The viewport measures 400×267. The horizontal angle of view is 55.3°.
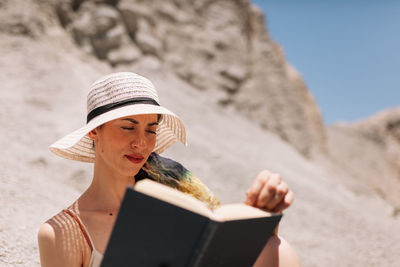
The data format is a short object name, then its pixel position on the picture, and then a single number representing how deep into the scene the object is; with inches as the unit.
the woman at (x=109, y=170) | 61.0
